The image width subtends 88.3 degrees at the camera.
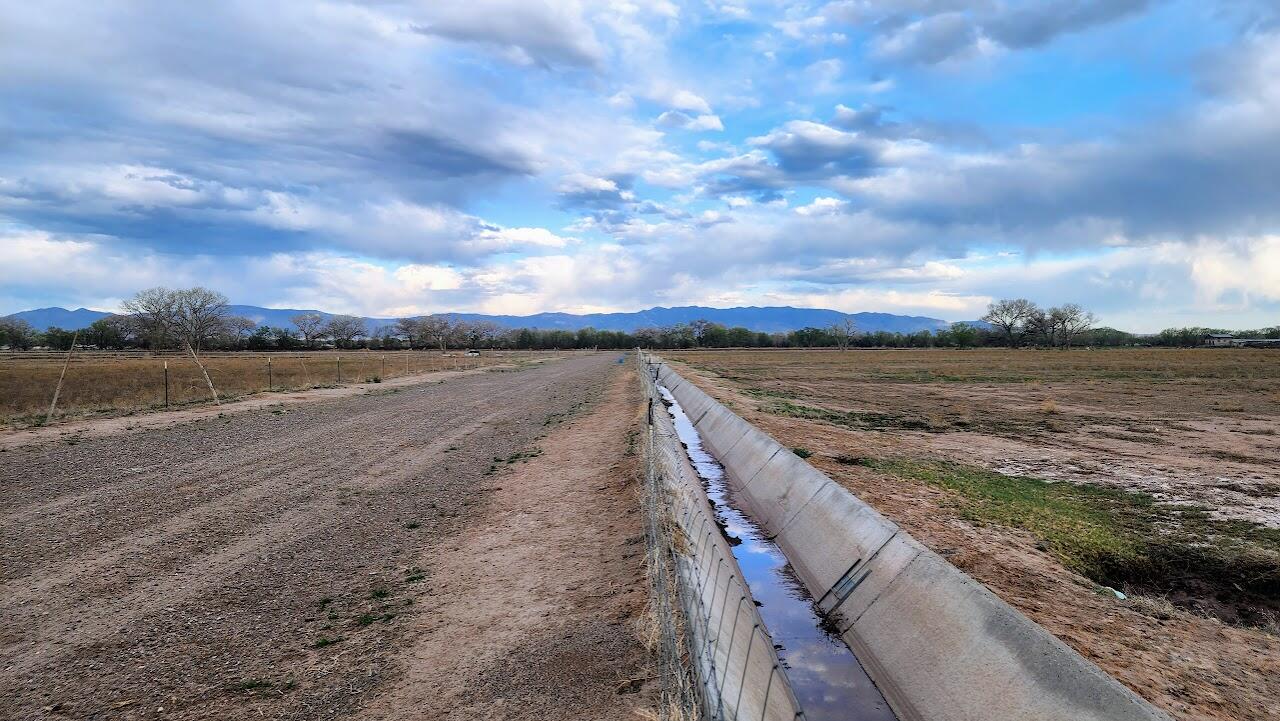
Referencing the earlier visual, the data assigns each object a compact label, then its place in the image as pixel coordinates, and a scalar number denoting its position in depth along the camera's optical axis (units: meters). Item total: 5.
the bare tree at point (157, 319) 112.00
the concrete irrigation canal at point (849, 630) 4.50
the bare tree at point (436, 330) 168.38
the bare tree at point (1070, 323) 155.62
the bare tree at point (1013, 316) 160.88
